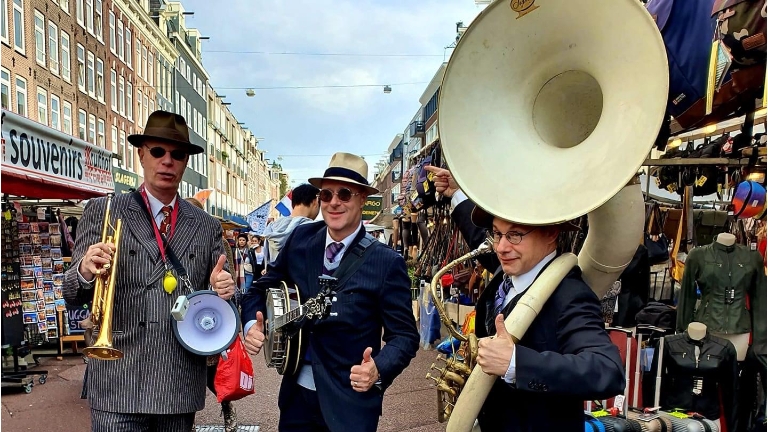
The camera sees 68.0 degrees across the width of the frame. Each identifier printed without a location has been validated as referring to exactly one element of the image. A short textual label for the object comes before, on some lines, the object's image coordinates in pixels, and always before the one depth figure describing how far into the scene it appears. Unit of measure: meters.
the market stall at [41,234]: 5.23
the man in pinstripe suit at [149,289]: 2.33
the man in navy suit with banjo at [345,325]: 2.30
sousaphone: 1.54
